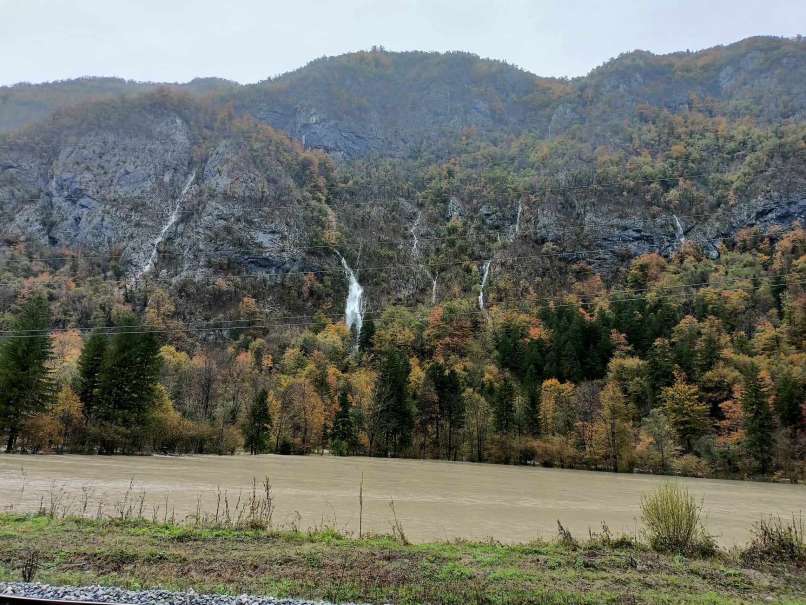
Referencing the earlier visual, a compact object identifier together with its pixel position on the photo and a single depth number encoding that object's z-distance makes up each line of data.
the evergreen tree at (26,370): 43.94
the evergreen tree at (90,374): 51.06
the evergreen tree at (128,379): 50.53
